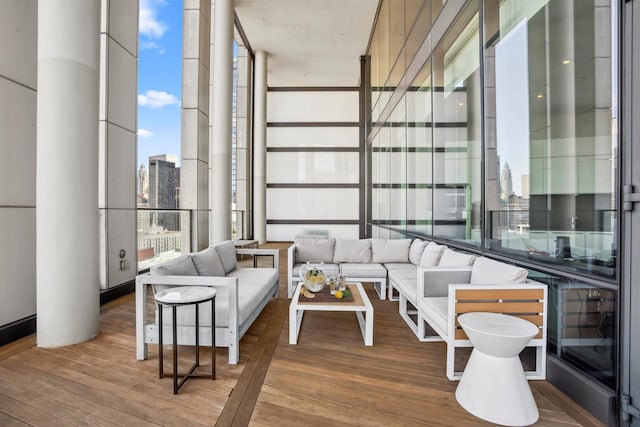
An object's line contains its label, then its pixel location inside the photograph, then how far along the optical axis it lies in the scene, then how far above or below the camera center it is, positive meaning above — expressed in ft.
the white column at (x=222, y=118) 20.10 +6.02
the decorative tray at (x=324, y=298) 9.31 -2.63
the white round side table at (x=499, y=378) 5.67 -3.14
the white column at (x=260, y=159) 31.63 +5.31
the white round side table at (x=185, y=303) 6.47 -1.95
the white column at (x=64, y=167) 8.46 +1.18
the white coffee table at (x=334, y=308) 8.77 -2.72
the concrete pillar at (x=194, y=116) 18.94 +5.79
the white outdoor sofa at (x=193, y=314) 7.63 -2.61
